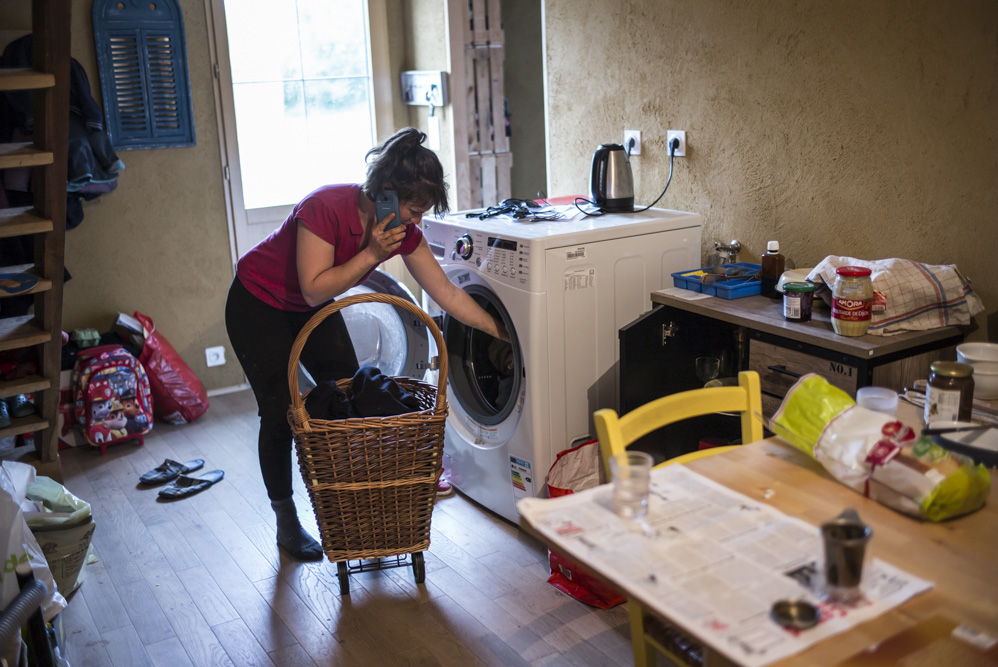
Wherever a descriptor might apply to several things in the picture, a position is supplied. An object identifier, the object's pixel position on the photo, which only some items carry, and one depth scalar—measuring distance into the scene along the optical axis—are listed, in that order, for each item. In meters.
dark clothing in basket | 2.37
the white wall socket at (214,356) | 4.29
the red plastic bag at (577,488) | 2.36
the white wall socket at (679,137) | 3.04
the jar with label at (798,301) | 2.19
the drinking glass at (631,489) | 1.29
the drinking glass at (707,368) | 2.67
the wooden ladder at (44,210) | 2.10
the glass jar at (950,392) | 1.56
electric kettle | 2.88
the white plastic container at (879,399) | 1.57
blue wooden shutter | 3.73
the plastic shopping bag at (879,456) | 1.29
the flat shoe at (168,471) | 3.31
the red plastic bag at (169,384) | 3.89
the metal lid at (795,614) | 1.03
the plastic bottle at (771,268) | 2.48
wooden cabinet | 2.05
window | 4.12
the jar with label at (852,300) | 2.03
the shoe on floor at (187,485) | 3.19
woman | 2.27
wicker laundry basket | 2.26
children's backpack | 3.58
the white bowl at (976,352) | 1.82
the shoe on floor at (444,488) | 3.11
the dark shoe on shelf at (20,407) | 3.13
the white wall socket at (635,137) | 3.22
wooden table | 1.03
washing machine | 2.55
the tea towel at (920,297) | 2.12
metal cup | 1.06
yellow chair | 1.47
